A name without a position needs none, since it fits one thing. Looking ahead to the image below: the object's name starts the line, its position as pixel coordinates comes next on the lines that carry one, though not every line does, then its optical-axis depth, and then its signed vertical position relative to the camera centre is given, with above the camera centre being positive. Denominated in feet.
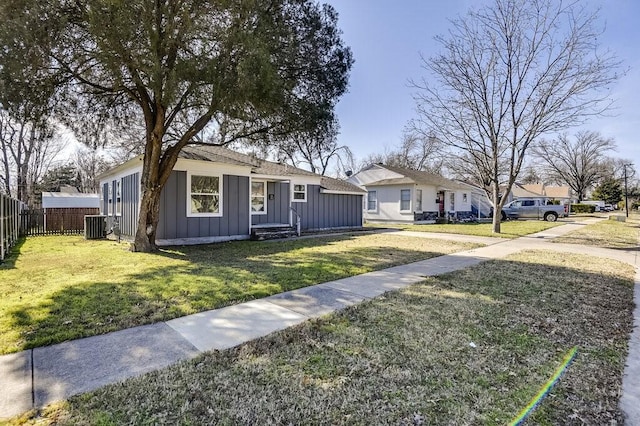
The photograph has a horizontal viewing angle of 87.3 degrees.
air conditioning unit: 44.32 -2.12
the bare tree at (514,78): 44.50 +18.93
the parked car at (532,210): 87.61 -0.06
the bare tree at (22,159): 83.20 +14.05
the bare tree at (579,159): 171.53 +27.64
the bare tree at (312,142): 31.20 +6.82
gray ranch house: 36.52 +1.71
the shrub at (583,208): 144.36 +0.69
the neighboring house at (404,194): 72.95 +3.66
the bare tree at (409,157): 135.03 +22.79
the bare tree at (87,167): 117.80 +16.02
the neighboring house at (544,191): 150.97 +8.93
